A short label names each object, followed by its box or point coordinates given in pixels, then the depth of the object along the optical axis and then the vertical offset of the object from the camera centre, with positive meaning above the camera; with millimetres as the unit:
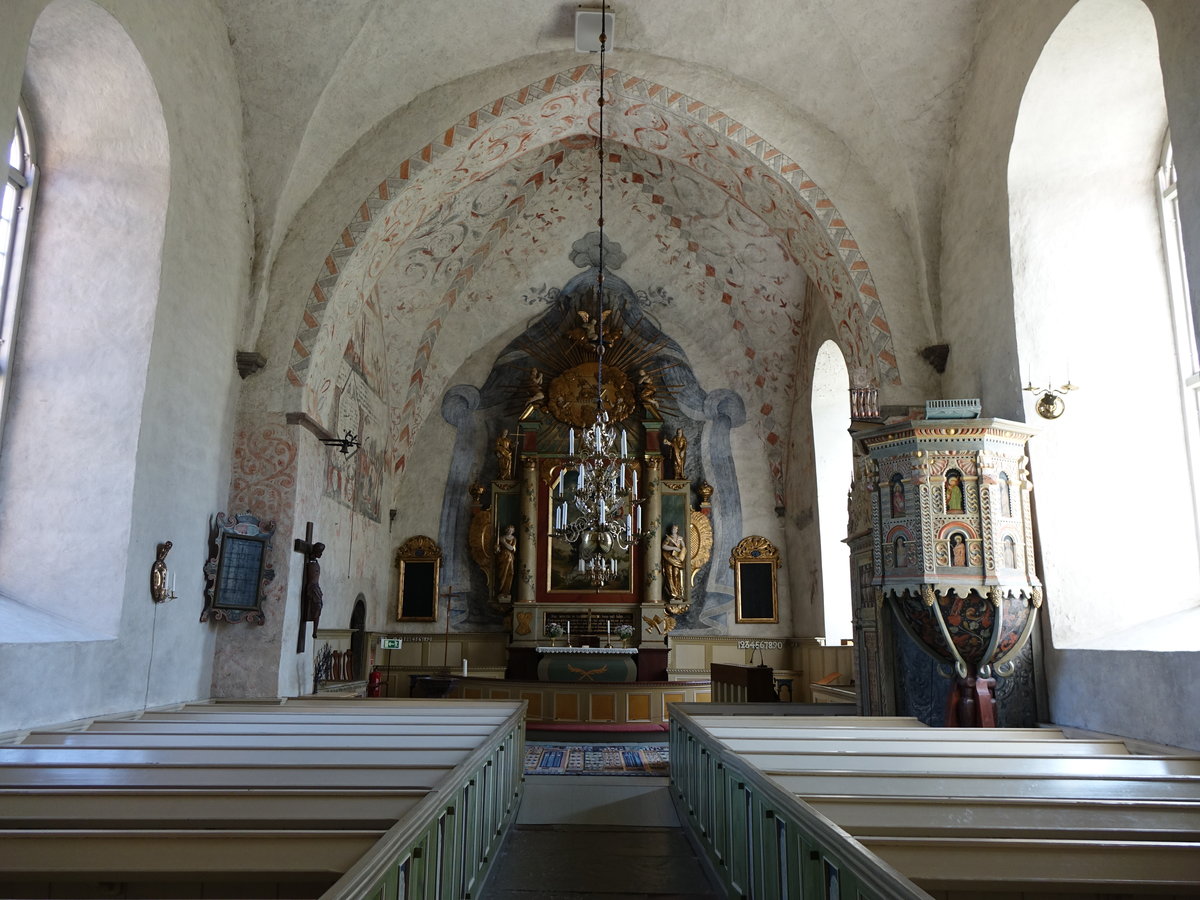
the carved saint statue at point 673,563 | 14578 +1030
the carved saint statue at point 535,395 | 15141 +3753
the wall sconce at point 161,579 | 7305 +356
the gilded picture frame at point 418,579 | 14586 +750
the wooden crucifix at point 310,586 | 9336 +394
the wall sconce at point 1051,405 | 7512 +1821
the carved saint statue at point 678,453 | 15062 +2824
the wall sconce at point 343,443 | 10086 +1996
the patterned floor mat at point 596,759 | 8672 -1319
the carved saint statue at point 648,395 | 15227 +3792
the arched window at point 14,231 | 7039 +2972
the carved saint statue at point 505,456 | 15055 +2748
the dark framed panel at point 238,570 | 8406 +507
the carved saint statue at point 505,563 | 14570 +1010
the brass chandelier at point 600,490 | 8992 +1359
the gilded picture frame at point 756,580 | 14719 +785
